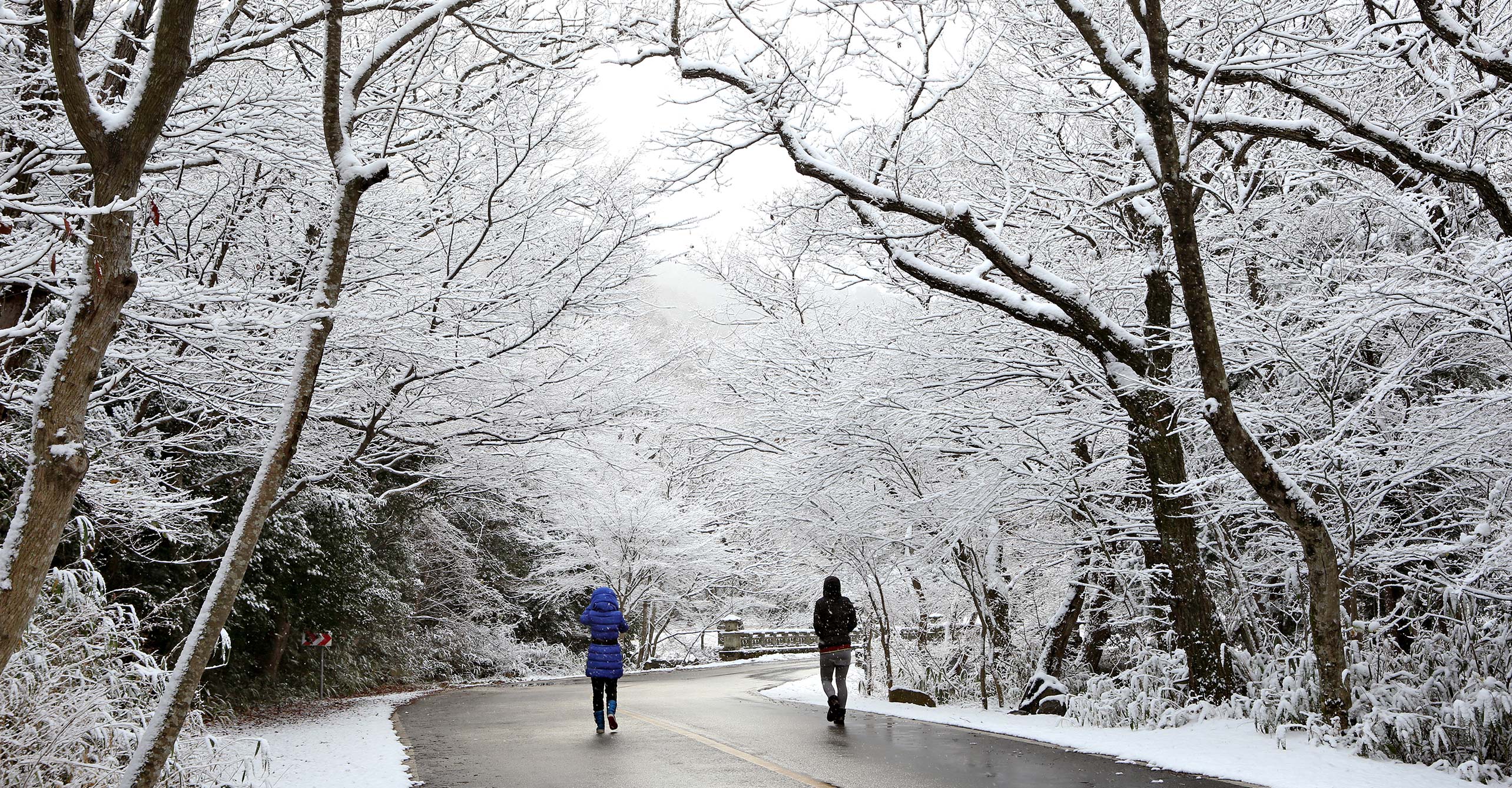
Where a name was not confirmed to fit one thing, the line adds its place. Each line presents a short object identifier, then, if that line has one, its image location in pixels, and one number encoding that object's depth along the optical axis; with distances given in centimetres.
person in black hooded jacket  1122
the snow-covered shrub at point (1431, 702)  673
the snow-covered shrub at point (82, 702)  558
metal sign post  1585
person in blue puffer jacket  1052
